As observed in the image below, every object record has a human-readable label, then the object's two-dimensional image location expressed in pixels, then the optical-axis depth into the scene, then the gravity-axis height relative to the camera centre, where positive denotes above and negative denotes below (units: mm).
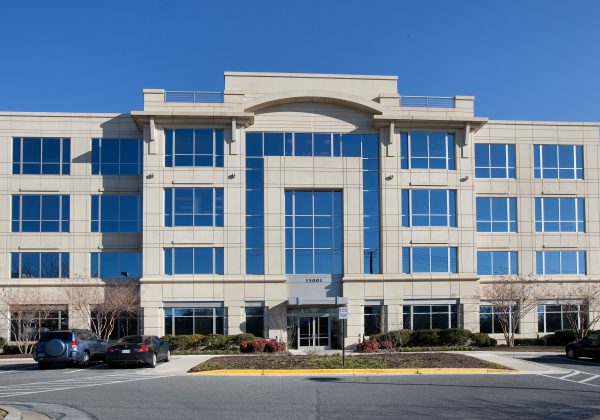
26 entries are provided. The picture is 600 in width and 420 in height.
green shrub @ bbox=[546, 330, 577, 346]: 38062 -4400
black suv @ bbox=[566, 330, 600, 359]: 27172 -3574
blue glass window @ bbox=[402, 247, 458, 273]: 38906 -18
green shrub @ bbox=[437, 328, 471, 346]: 36156 -4119
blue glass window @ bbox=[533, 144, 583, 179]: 41500 +5830
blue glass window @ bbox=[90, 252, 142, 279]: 39469 -186
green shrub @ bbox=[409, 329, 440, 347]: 36156 -4139
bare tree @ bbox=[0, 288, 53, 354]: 37875 -2517
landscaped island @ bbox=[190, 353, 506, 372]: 23516 -3624
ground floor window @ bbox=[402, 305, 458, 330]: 38656 -3184
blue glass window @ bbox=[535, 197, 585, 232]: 41406 +2663
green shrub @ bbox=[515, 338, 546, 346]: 38500 -4666
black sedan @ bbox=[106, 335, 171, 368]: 25391 -3305
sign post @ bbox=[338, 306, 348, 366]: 23447 -1791
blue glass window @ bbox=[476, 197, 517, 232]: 41062 +2736
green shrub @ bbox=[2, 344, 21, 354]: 36594 -4532
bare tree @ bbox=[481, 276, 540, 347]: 37344 -2220
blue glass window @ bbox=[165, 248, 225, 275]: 38281 +54
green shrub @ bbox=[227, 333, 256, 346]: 35688 -3976
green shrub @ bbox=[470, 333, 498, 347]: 36344 -4305
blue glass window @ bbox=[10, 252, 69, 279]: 39219 -70
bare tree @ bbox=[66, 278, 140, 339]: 36938 -2031
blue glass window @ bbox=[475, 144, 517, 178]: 41062 +5902
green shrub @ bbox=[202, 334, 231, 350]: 35688 -4175
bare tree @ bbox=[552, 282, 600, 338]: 39625 -2492
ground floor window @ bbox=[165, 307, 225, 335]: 38000 -3237
